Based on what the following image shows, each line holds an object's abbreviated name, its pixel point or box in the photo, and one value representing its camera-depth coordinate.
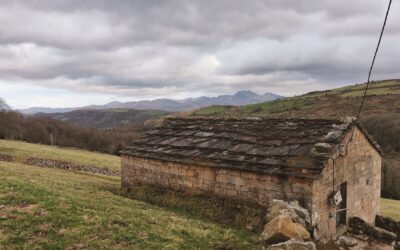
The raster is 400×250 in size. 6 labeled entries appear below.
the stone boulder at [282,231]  7.55
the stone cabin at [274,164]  10.27
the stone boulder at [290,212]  8.47
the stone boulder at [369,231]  11.41
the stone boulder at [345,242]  9.93
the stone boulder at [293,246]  6.83
